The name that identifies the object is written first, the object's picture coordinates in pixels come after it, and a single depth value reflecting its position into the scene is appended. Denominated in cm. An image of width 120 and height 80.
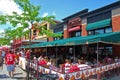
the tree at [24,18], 552
